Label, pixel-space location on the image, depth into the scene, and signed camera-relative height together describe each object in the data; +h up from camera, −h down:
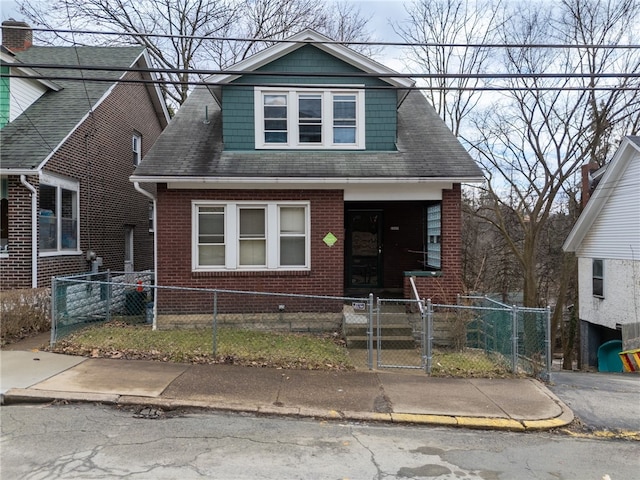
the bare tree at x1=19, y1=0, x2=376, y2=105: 20.55 +11.09
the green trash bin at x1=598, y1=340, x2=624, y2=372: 16.33 -4.02
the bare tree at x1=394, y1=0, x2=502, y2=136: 22.03 +8.75
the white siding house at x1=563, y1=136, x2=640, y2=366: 15.91 -0.11
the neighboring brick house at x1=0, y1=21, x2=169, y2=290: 10.33 +2.29
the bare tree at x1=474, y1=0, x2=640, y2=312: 19.06 +5.15
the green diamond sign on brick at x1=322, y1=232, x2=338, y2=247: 10.27 +0.23
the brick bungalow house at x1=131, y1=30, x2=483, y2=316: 10.04 +1.57
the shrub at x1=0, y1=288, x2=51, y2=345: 8.49 -1.27
